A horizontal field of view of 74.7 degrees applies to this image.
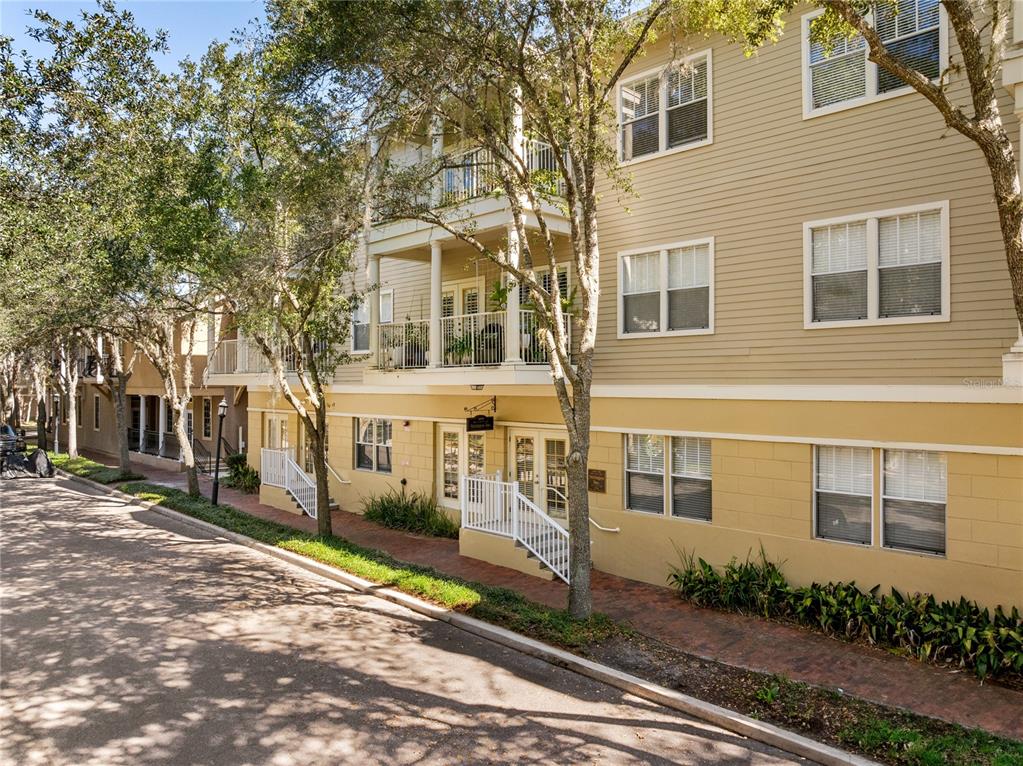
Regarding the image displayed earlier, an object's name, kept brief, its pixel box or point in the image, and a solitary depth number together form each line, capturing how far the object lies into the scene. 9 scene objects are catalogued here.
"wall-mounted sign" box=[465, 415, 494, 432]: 13.93
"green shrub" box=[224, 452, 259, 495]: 21.36
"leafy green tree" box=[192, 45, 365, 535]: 10.56
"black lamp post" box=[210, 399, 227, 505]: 17.98
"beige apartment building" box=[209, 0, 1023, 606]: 8.70
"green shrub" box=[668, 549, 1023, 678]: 7.77
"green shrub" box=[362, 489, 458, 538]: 15.02
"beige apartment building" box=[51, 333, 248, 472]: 26.48
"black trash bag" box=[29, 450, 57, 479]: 24.98
